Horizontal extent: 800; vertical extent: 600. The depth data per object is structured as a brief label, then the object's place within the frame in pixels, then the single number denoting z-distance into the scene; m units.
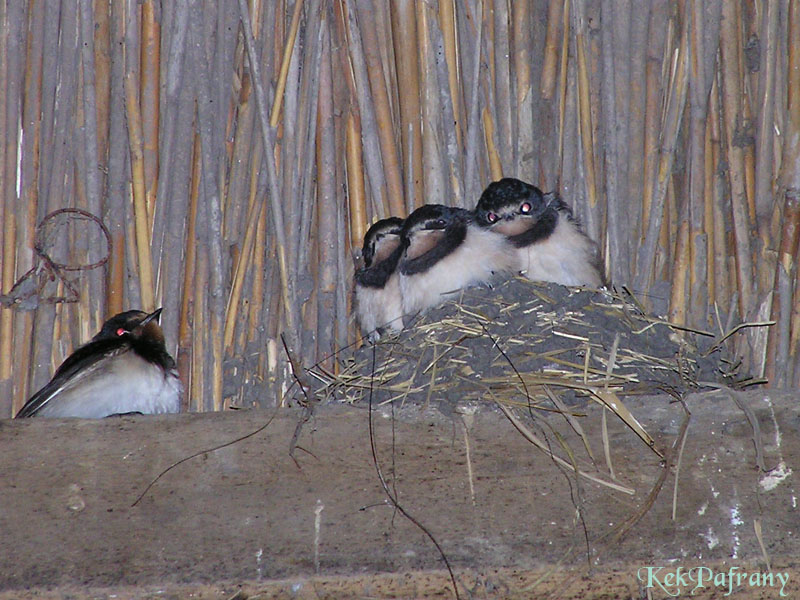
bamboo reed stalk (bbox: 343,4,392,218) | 7.13
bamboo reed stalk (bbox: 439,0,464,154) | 7.21
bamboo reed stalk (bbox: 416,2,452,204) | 7.10
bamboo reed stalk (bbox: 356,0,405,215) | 7.16
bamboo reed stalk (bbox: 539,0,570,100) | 7.32
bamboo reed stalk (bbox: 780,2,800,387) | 6.68
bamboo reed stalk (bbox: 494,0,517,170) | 7.15
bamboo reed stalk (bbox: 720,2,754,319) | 6.79
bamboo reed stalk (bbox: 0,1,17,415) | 6.60
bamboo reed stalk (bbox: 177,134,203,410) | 6.76
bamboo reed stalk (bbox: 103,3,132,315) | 6.85
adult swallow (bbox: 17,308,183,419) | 6.42
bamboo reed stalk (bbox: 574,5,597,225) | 7.09
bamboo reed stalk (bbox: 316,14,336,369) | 6.99
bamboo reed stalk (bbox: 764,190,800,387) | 6.66
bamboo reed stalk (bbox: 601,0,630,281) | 6.90
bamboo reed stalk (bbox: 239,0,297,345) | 6.71
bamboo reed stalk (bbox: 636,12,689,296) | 6.89
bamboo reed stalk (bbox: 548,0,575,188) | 7.22
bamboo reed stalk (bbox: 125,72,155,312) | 6.75
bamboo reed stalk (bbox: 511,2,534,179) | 7.15
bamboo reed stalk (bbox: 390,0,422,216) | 7.16
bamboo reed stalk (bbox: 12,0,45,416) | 6.64
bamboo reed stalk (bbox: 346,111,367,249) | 7.20
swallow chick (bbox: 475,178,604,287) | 6.80
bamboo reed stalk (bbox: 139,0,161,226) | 6.95
